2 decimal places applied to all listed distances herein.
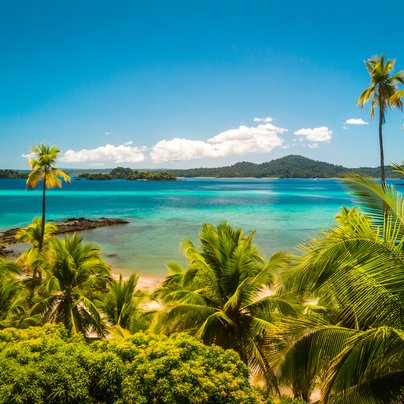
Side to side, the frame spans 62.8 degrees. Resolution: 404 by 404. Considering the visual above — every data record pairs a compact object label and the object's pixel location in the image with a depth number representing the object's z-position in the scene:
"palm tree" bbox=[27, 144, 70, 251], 22.77
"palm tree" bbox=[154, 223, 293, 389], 9.80
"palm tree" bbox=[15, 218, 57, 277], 23.53
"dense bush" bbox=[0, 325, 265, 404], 6.50
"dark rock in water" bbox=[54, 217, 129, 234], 54.54
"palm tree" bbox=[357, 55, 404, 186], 23.09
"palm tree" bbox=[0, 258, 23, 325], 13.06
